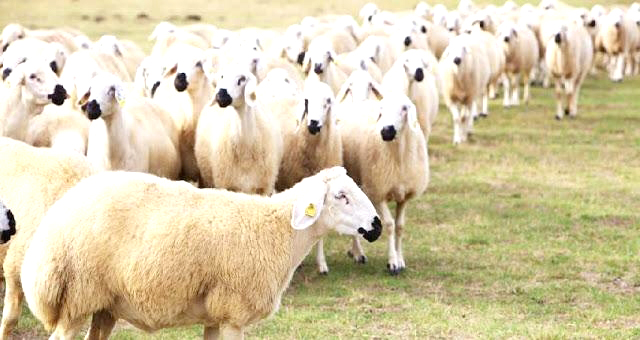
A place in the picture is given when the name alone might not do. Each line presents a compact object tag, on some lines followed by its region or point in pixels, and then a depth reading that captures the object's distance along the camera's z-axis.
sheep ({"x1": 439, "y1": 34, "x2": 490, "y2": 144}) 19.11
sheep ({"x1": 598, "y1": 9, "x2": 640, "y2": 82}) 27.75
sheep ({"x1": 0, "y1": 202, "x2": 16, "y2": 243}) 7.12
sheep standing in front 7.13
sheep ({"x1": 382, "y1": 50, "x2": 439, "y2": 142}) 15.48
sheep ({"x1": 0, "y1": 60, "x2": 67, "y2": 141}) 10.73
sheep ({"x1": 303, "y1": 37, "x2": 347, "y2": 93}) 15.22
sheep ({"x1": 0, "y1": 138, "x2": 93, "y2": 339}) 8.08
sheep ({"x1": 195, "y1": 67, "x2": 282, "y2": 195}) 11.13
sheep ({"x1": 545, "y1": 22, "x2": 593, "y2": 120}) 22.08
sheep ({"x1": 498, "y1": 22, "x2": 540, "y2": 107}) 23.50
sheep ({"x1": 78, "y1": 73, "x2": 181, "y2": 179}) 10.48
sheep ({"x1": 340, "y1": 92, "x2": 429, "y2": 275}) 11.41
